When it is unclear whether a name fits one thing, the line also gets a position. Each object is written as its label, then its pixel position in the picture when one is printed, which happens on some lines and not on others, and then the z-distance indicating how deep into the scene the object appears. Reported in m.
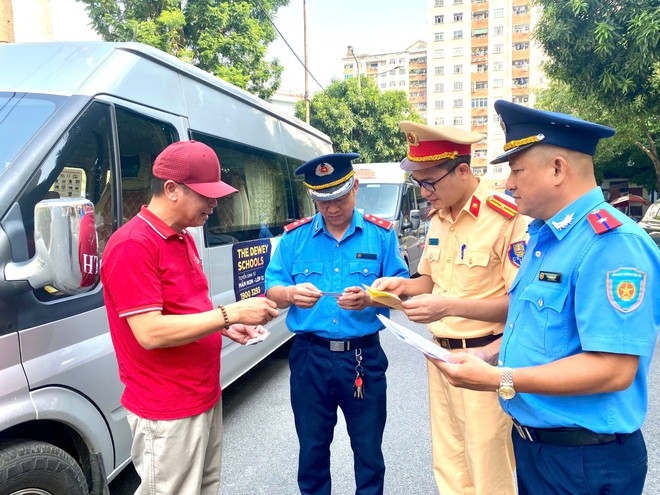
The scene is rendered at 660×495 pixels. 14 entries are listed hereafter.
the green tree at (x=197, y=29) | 10.06
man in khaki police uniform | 1.98
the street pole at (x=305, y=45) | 15.53
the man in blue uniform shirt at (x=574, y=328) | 1.18
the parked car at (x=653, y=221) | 7.18
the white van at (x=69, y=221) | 1.69
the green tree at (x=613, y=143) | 10.02
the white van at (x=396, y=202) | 8.15
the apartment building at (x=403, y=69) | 72.75
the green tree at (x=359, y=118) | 19.89
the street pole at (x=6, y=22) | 3.32
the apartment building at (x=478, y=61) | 57.81
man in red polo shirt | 1.62
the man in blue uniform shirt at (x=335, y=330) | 2.30
